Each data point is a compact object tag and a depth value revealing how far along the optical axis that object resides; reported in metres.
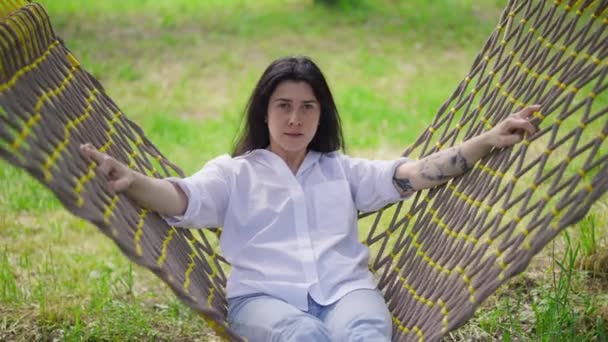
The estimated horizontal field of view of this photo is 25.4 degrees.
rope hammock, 2.80
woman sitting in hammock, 3.05
